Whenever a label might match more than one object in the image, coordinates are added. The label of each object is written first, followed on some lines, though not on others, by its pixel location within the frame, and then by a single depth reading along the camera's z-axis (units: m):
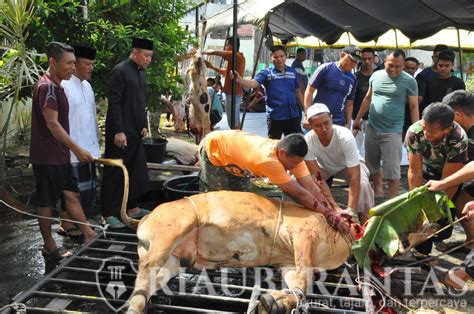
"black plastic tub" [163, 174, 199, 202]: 5.25
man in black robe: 5.02
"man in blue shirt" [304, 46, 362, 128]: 6.30
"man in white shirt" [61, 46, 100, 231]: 4.95
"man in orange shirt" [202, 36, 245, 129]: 7.63
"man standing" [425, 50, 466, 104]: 6.50
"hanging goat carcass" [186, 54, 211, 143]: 6.92
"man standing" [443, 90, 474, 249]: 4.24
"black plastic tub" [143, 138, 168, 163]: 6.76
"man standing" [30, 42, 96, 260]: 4.18
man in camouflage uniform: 3.75
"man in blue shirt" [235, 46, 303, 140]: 6.80
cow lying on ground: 3.22
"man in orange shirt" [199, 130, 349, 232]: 3.62
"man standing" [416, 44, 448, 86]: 7.31
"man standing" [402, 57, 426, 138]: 7.14
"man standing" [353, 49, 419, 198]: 5.99
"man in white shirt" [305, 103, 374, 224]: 4.41
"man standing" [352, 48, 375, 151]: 7.59
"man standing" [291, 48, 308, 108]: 8.02
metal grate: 3.13
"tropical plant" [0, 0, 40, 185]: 5.31
